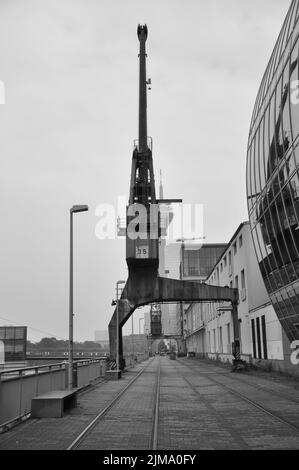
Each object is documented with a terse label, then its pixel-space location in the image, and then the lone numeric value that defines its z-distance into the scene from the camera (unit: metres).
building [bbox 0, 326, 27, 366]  53.12
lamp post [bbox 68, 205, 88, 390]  19.48
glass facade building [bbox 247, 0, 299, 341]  20.72
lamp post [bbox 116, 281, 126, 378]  40.31
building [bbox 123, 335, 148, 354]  186.62
